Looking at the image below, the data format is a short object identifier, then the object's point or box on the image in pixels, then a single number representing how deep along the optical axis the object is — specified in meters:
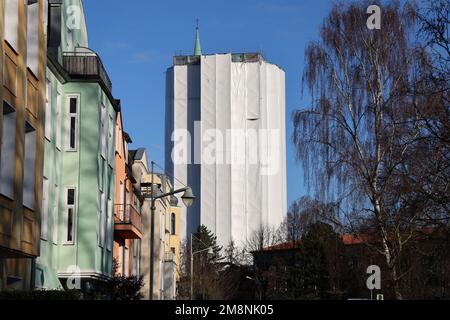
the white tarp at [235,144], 108.19
